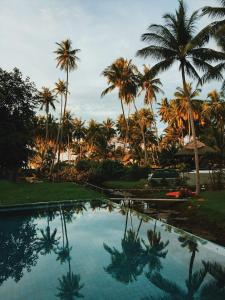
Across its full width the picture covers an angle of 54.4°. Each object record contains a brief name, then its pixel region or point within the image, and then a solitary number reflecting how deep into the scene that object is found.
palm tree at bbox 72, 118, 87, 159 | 49.43
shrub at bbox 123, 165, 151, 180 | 22.72
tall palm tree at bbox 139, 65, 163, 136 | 29.89
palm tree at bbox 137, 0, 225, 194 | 14.14
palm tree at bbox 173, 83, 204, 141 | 33.24
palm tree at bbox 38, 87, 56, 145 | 35.68
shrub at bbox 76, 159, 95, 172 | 24.86
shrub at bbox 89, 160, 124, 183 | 22.26
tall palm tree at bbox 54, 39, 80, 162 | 26.33
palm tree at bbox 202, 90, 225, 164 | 29.19
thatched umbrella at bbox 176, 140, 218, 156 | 17.91
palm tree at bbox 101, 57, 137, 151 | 27.74
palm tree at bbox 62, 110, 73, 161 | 44.85
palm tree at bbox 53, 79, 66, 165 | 31.51
